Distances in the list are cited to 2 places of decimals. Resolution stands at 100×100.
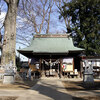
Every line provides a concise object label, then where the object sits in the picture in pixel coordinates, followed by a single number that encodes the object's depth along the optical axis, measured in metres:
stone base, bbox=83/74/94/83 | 11.12
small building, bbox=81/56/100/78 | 18.46
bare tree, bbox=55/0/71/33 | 24.36
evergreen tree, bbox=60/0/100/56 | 20.80
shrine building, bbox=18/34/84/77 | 17.23
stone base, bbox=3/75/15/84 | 12.27
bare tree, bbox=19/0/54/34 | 31.26
